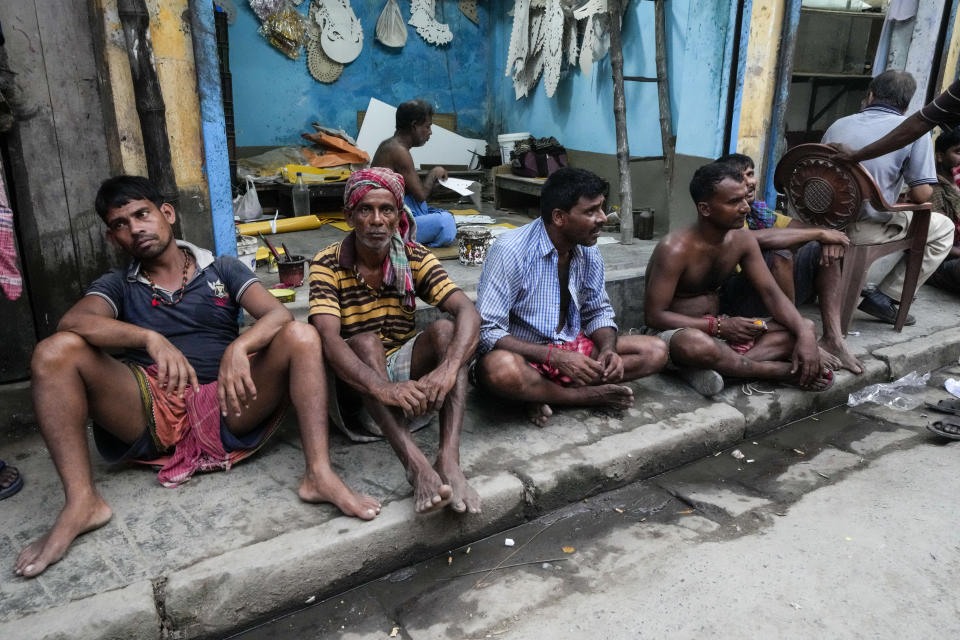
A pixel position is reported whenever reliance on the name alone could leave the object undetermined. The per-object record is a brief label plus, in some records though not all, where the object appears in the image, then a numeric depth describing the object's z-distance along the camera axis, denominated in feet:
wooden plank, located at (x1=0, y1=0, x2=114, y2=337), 9.91
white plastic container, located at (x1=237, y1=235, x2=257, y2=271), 15.57
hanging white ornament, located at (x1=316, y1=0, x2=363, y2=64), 27.32
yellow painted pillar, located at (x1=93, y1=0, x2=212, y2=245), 10.36
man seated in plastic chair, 14.39
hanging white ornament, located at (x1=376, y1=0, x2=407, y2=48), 28.45
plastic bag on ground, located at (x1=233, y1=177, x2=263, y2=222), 22.77
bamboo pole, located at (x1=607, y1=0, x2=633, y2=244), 19.69
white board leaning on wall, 29.45
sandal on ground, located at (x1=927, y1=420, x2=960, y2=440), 11.09
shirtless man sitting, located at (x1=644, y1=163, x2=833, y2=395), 11.64
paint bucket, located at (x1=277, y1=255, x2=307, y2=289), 14.47
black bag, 25.70
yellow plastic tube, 20.94
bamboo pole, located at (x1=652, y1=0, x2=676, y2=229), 20.85
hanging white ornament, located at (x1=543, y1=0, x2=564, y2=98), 24.84
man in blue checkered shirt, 10.14
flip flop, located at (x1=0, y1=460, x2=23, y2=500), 8.29
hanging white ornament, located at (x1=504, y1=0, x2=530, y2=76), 27.20
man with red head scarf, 8.41
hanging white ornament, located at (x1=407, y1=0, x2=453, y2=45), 29.14
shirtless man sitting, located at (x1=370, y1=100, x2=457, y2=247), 18.20
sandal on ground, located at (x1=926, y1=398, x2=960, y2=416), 12.24
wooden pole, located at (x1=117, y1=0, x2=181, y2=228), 10.12
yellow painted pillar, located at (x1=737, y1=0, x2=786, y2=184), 17.56
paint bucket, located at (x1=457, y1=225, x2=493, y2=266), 17.75
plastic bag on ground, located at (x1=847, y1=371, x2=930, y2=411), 12.89
